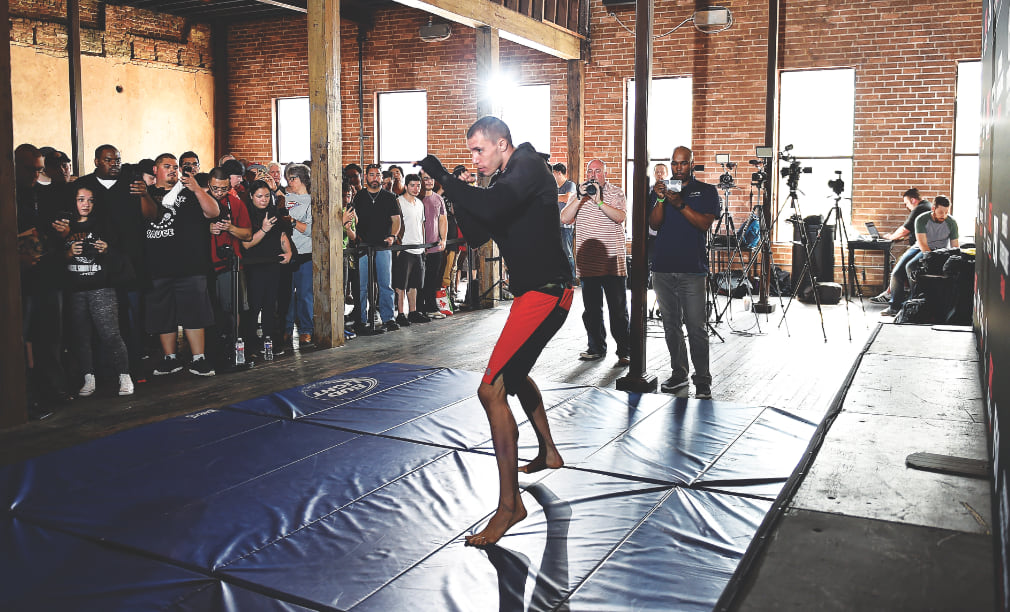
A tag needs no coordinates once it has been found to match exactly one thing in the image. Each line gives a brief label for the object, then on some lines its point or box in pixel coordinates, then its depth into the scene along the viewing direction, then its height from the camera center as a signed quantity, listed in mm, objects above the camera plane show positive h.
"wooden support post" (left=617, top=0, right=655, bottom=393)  5570 +171
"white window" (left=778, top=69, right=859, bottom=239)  11219 +1263
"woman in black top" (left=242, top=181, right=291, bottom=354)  6688 -319
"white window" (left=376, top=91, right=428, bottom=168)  13672 +1537
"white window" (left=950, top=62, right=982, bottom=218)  10547 +966
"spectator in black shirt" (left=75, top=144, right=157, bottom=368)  5660 +108
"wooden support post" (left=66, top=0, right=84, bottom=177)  9859 +1763
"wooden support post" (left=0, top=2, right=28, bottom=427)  4711 -386
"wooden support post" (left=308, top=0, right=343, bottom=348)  7098 +562
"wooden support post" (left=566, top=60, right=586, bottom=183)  12195 +1507
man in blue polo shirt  5332 -206
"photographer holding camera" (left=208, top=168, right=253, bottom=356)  6359 -214
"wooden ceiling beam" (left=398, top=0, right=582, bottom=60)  8805 +2354
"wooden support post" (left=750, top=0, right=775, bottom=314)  9633 +1488
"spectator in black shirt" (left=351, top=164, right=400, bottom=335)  8125 -142
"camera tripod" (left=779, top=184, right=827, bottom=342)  7907 -116
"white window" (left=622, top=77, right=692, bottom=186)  12023 +1506
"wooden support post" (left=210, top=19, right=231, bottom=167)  14547 +2361
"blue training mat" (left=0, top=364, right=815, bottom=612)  2791 -1208
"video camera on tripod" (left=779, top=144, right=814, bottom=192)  7969 +463
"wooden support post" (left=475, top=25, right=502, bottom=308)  9477 +1738
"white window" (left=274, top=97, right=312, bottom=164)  14312 +1546
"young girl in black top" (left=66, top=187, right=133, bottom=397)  5320 -436
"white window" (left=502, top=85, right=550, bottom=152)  12898 +1658
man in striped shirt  6473 -166
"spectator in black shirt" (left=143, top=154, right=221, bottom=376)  5914 -305
